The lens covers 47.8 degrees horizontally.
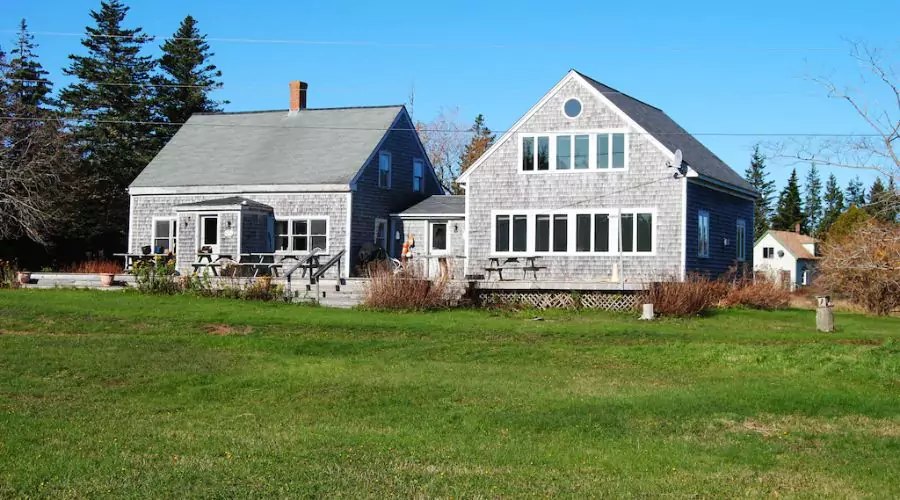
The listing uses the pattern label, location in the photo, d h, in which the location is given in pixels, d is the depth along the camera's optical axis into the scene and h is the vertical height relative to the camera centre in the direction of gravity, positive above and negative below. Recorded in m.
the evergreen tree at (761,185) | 101.69 +9.38
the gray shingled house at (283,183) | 34.47 +3.19
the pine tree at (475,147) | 67.39 +8.55
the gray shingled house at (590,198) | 30.45 +2.44
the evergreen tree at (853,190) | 118.71 +10.49
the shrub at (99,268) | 35.59 +0.07
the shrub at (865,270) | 27.44 +0.27
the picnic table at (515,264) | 31.64 +0.34
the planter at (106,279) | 30.39 -0.27
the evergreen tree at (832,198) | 107.74 +8.85
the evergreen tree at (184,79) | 59.59 +11.70
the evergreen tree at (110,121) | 49.72 +8.06
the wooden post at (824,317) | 22.39 -0.85
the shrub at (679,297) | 24.88 -0.51
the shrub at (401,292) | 25.41 -0.46
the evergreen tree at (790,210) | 91.12 +6.20
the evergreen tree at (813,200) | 113.69 +8.86
